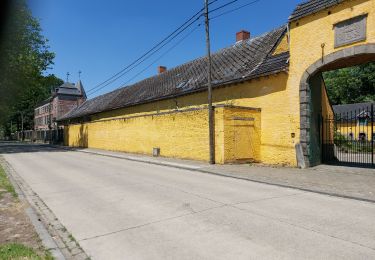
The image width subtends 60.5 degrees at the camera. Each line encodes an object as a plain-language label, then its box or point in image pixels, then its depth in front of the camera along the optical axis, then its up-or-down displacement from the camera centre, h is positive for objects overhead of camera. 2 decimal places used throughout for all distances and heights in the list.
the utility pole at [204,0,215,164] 16.08 +0.50
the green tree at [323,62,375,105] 49.44 +7.29
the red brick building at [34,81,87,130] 71.62 +7.65
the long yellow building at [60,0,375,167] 12.72 +1.98
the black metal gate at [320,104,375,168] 15.69 -1.32
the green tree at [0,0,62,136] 26.12 +6.63
